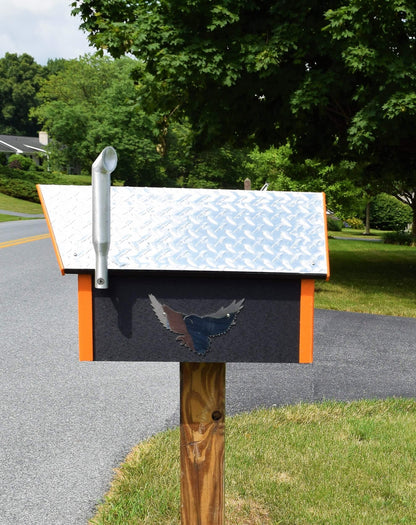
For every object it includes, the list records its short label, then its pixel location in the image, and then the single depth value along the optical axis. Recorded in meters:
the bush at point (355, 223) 48.46
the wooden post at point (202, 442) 2.07
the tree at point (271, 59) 8.75
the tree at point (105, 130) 46.12
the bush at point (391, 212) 44.09
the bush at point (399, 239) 29.03
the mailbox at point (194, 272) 1.79
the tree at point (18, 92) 84.12
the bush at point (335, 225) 42.75
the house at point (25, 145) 67.44
